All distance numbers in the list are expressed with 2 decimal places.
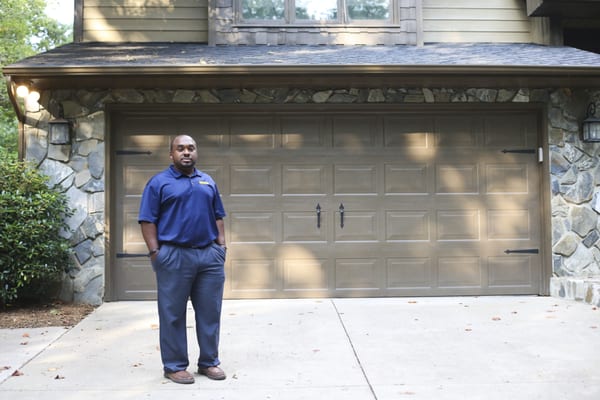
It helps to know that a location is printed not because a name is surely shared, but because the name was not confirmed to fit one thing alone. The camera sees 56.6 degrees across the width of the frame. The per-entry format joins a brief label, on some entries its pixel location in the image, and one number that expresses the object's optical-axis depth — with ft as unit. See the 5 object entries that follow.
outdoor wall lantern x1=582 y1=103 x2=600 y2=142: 21.58
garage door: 21.63
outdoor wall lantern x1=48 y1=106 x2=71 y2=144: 20.75
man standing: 11.73
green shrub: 18.79
